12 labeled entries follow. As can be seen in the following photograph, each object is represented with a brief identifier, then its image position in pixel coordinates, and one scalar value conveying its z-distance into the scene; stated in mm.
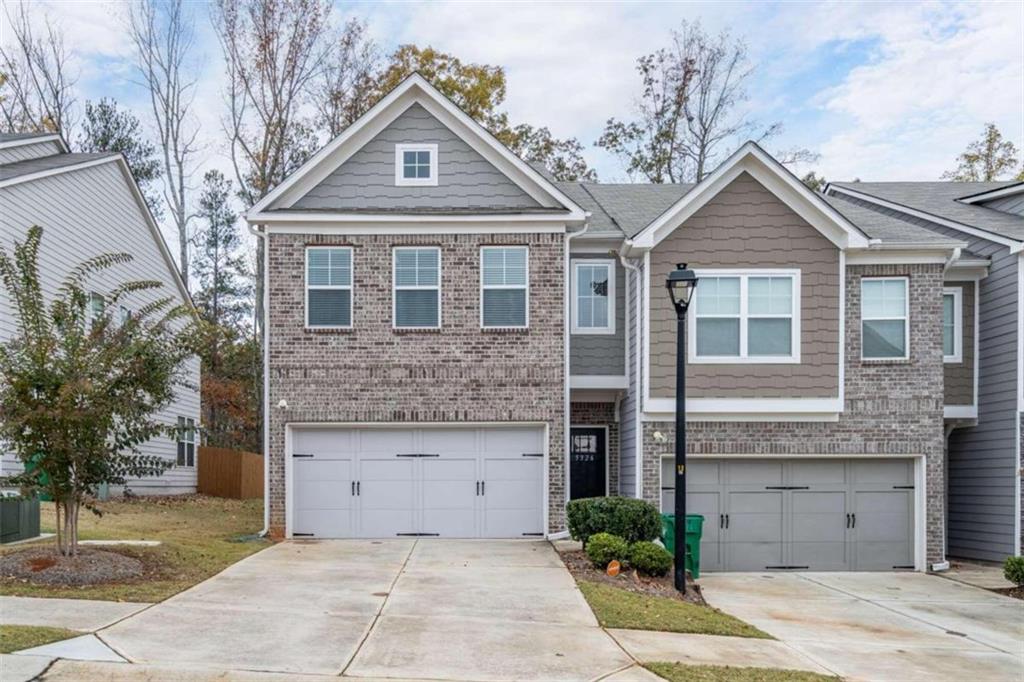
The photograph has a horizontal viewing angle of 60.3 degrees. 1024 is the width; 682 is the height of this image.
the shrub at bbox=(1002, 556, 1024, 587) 13055
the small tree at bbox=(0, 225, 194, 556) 9719
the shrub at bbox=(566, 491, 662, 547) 12633
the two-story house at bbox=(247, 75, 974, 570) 14898
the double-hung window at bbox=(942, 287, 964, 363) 16453
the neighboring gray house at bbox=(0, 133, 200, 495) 17203
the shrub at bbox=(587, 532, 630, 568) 11992
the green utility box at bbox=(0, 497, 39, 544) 11977
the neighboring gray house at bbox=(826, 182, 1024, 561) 15406
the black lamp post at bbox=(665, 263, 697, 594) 11148
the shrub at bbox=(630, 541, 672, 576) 11789
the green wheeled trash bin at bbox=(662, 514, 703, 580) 13352
